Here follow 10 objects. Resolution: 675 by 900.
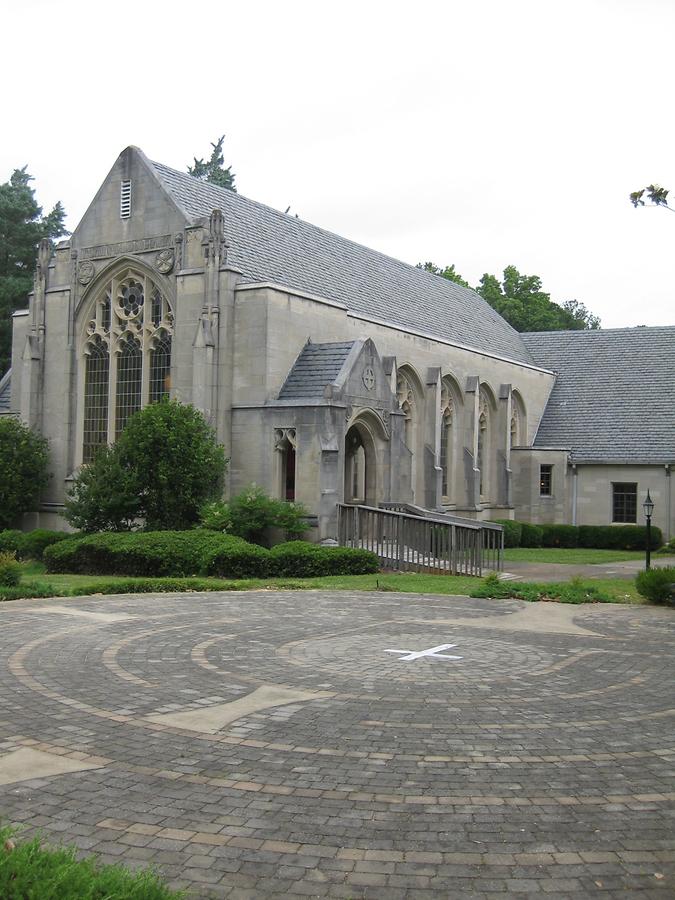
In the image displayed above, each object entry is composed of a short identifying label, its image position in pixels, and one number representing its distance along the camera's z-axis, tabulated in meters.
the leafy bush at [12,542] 26.67
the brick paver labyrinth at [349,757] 5.59
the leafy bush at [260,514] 25.44
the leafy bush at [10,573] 18.25
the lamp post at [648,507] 25.28
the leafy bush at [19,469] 30.45
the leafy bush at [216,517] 25.05
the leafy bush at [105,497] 25.67
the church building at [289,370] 28.06
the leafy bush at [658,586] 17.81
